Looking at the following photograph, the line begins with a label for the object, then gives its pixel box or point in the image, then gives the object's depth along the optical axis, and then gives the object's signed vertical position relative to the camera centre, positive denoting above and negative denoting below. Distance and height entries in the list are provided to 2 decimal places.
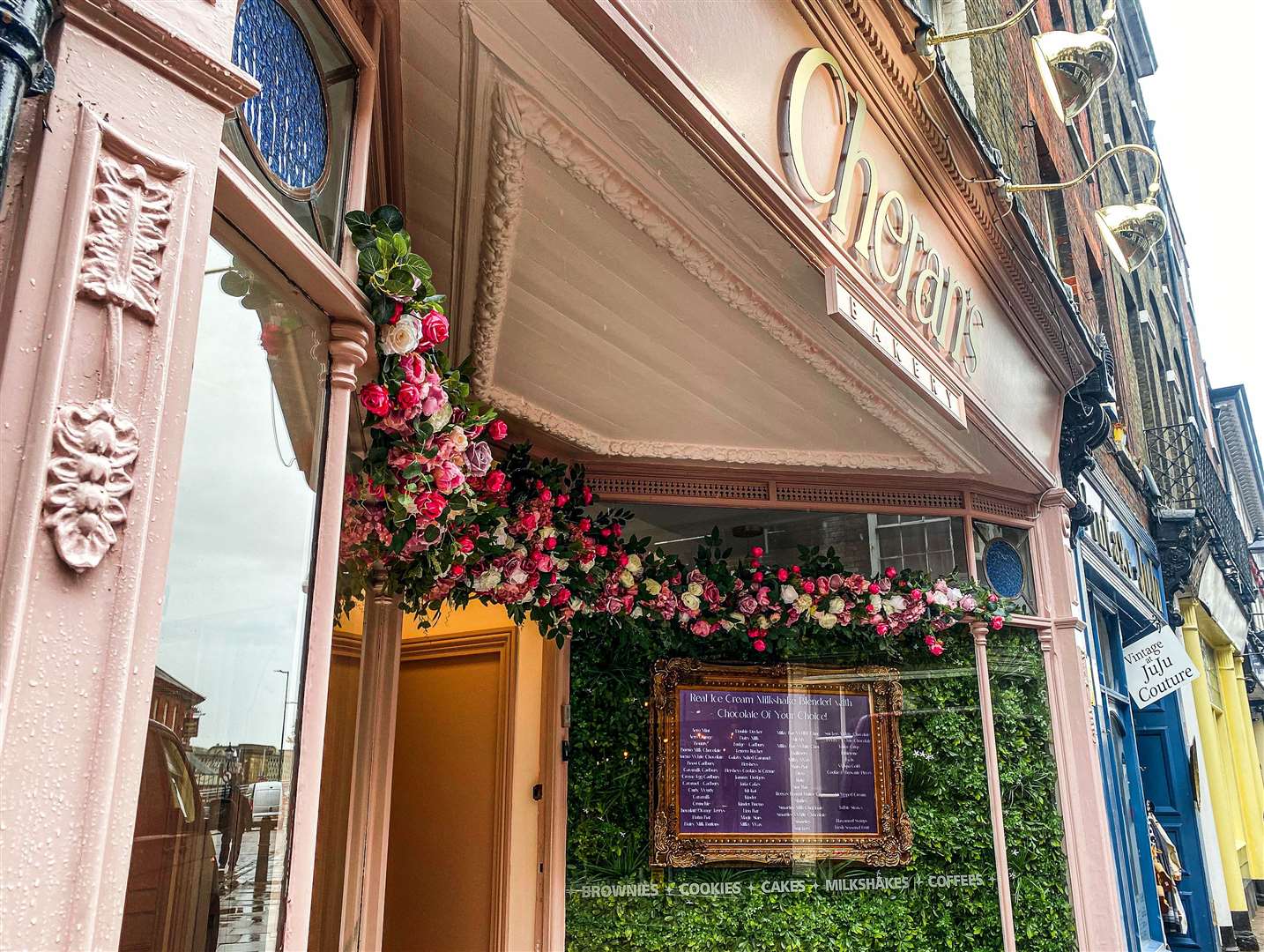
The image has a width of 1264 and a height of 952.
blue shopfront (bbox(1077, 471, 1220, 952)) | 6.69 +0.28
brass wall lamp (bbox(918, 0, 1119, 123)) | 5.20 +3.74
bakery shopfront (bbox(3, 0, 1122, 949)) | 1.34 +0.79
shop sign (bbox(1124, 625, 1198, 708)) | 7.40 +0.85
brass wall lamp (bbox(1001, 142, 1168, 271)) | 5.95 +3.28
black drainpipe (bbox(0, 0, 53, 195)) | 1.09 +0.79
